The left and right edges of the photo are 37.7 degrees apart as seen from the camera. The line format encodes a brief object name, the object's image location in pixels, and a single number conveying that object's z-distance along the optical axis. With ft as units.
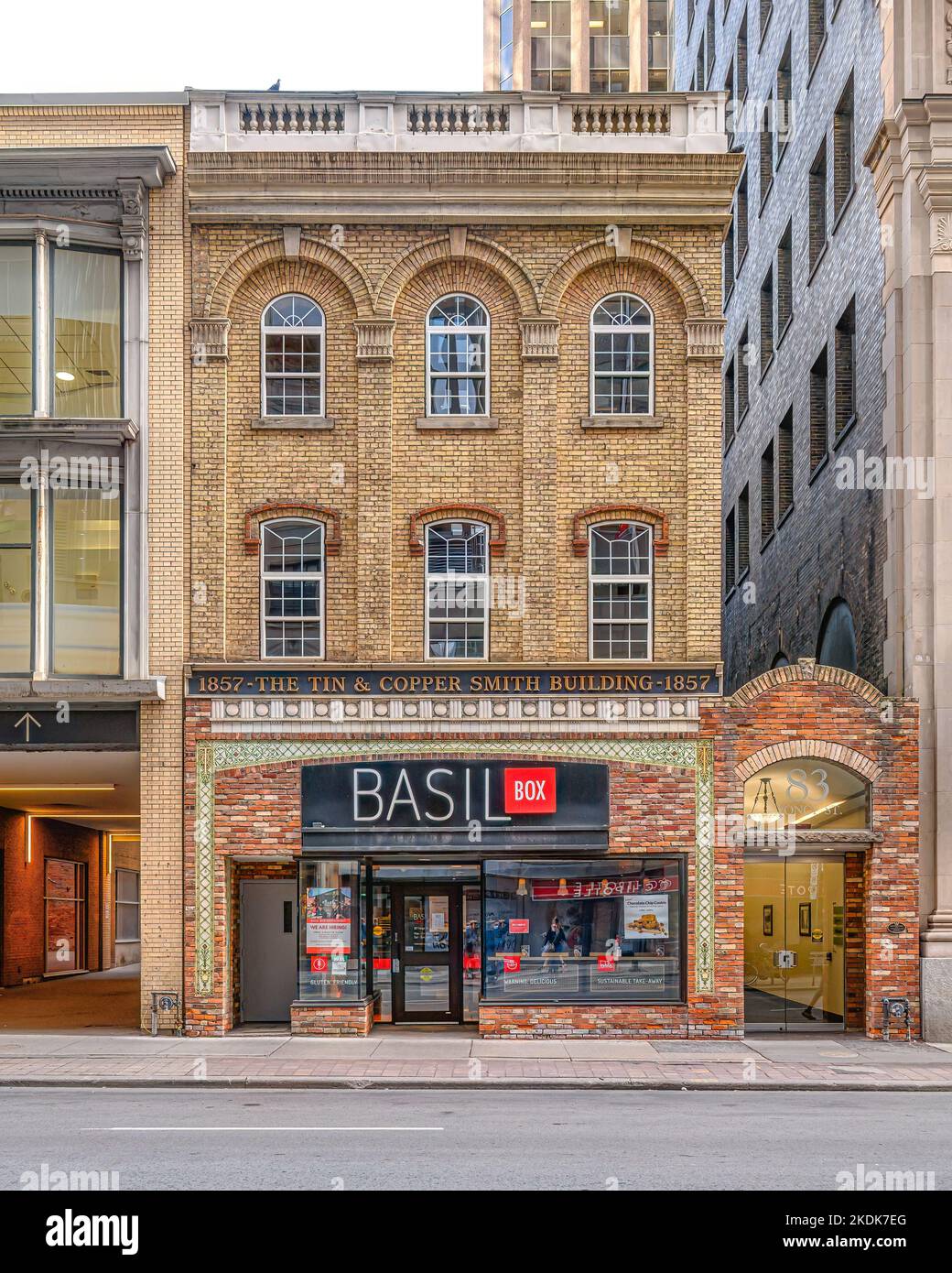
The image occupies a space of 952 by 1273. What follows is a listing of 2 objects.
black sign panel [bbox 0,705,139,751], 70.03
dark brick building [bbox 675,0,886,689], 80.64
